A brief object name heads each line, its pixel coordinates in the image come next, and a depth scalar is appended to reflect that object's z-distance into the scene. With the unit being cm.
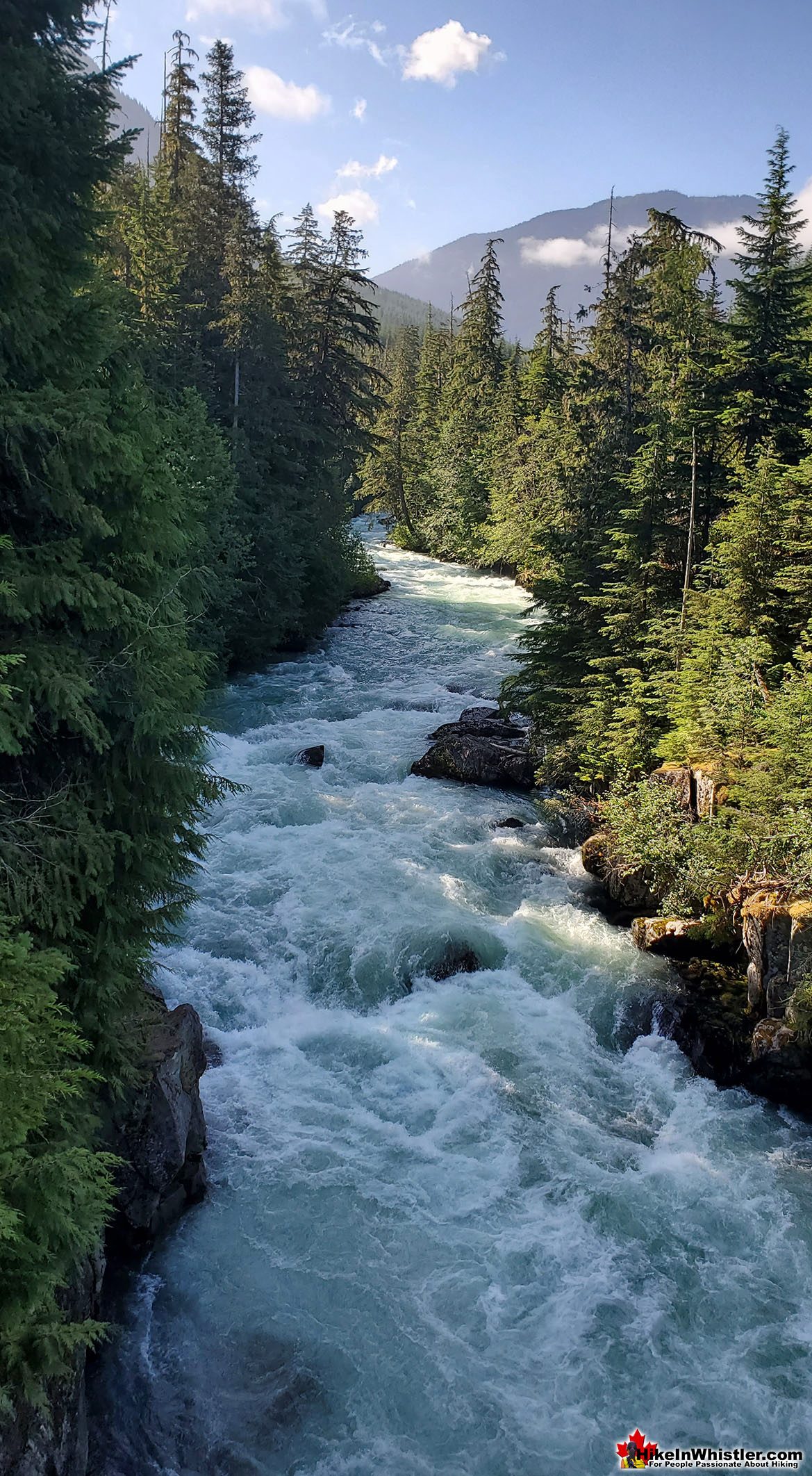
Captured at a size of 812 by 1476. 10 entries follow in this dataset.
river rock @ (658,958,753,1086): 1075
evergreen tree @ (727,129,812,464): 1720
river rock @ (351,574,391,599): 3731
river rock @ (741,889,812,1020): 1070
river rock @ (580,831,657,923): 1405
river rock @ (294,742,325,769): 1909
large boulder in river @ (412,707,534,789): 1875
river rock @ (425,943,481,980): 1232
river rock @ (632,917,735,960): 1263
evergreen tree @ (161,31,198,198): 3576
